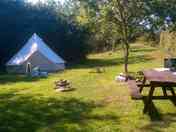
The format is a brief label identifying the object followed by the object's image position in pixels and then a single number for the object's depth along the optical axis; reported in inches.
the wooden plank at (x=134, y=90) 150.9
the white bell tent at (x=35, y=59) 412.0
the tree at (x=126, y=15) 289.9
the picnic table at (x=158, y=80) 149.0
